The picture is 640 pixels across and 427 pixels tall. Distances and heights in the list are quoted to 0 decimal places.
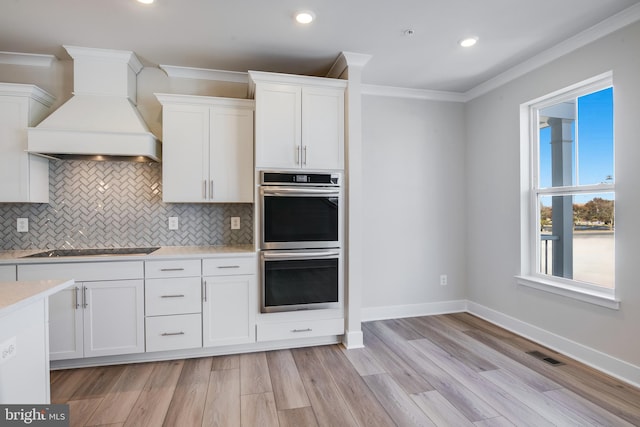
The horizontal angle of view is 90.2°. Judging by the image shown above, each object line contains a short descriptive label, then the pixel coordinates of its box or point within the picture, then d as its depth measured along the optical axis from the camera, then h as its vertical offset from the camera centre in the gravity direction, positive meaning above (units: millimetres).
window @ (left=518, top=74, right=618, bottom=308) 2564 +178
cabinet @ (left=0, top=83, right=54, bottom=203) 2596 +589
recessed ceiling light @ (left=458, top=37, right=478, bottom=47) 2623 +1432
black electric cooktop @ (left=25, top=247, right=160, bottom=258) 2598 -331
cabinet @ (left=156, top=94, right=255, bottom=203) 2842 +589
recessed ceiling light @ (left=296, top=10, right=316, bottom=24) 2256 +1415
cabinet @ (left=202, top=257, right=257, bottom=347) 2697 -751
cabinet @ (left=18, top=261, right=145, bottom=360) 2459 -751
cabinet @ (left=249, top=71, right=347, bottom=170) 2773 +821
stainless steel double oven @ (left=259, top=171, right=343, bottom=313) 2760 -239
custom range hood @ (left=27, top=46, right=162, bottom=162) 2580 +792
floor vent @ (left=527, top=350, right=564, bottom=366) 2584 -1217
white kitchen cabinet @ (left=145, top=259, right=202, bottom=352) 2604 -753
